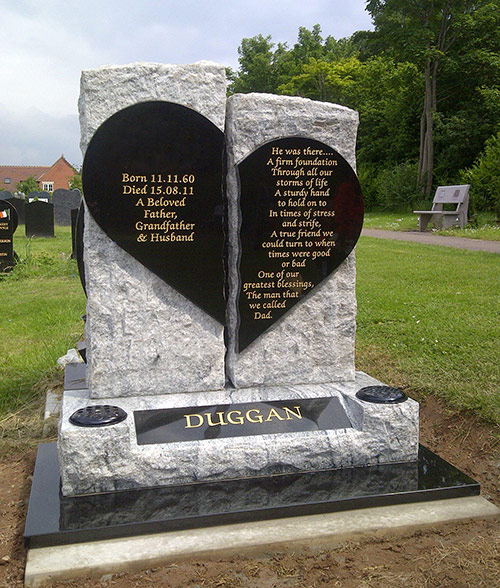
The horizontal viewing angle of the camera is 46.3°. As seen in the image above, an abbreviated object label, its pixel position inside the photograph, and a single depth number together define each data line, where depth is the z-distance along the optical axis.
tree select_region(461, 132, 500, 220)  17.30
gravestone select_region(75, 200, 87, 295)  3.81
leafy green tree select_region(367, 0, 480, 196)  22.98
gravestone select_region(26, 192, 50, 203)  23.27
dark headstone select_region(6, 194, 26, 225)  20.70
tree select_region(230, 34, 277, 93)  47.47
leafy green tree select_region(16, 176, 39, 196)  48.69
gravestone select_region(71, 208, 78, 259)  10.79
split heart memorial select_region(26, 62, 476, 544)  2.99
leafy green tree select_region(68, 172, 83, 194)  41.52
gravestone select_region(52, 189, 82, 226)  19.73
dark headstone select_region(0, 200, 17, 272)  10.16
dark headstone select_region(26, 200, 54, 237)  15.41
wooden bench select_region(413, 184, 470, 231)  16.31
